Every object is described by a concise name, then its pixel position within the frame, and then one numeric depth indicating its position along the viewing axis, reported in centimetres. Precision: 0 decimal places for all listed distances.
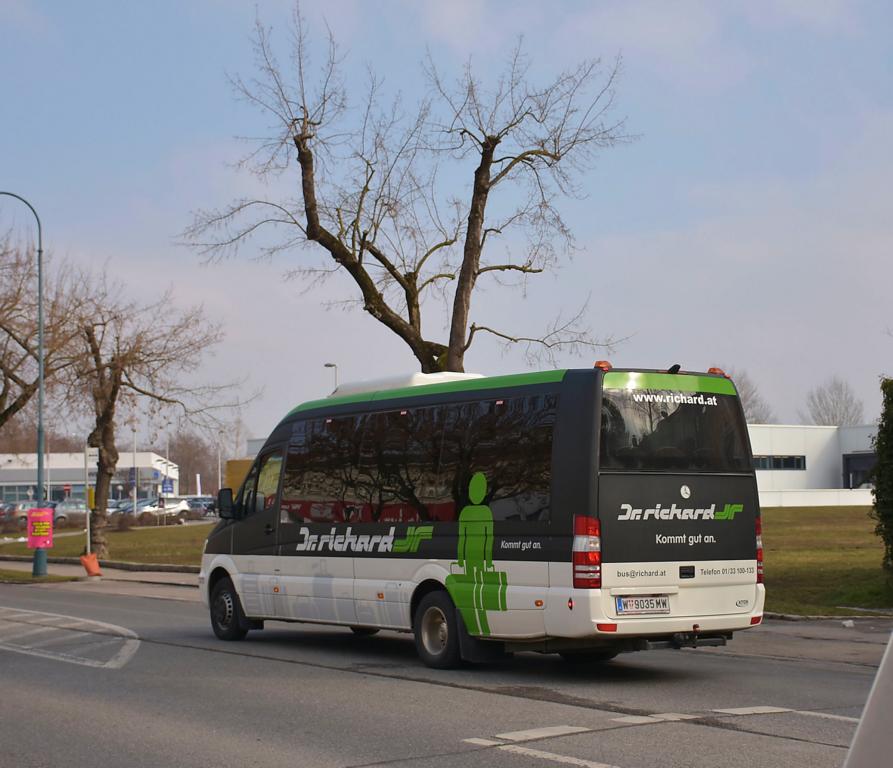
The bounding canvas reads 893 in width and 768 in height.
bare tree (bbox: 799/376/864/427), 12406
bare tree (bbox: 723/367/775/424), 12248
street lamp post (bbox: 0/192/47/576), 3164
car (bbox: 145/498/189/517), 7668
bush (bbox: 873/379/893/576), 1736
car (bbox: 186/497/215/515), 8736
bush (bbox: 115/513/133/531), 6638
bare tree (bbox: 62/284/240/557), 3644
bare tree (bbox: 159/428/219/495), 16550
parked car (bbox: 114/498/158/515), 8262
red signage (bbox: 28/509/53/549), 3198
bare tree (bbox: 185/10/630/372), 2230
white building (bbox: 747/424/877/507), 7912
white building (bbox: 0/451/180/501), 13288
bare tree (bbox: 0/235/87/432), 3831
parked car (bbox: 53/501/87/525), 7249
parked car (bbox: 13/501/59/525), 7007
